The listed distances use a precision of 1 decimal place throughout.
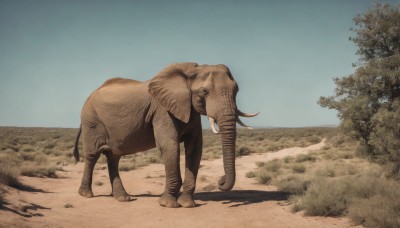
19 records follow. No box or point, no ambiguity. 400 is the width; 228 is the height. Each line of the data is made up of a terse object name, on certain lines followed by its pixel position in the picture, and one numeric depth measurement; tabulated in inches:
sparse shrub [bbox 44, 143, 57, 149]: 1236.0
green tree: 390.0
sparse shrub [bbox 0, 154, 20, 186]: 423.1
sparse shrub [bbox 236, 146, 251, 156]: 1070.4
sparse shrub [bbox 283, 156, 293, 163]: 824.7
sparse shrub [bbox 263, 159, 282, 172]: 682.5
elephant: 320.2
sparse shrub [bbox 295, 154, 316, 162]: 844.6
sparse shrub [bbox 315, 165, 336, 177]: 590.7
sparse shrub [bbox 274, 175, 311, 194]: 398.1
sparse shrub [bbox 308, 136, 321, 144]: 1546.6
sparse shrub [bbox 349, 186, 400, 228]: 235.1
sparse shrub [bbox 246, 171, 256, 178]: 613.2
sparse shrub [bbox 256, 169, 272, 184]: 535.1
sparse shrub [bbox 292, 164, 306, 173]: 660.3
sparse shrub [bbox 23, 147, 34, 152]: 1099.5
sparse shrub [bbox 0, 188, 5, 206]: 293.8
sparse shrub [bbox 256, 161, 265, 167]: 779.9
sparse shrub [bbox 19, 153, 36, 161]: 830.1
